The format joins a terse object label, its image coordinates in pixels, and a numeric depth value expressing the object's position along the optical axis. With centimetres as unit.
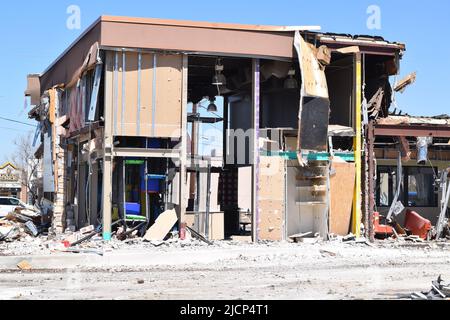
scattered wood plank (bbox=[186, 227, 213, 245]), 1911
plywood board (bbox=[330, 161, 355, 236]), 2123
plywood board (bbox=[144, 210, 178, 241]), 1883
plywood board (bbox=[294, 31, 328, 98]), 2002
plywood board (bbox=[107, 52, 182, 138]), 1895
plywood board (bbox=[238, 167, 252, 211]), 2123
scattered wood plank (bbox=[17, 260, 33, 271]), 1494
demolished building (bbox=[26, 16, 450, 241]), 1905
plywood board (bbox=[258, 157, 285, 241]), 2031
